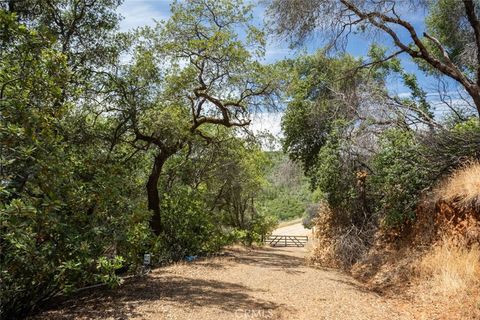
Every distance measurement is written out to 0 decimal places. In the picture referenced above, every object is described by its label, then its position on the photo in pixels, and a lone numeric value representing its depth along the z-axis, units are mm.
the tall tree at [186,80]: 11156
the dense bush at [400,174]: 9812
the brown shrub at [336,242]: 12164
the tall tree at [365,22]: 9773
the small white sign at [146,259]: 9535
